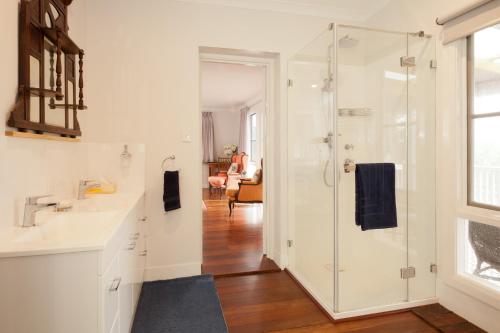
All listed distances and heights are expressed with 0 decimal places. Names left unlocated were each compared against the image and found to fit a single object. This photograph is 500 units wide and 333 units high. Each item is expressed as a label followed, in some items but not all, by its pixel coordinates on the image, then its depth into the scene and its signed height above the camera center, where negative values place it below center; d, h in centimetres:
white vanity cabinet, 106 -44
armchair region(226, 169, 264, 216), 510 -40
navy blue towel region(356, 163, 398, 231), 219 -20
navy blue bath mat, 204 -106
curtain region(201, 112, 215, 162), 902 +90
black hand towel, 271 -20
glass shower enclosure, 227 +9
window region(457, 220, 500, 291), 195 -57
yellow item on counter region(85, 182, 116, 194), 256 -18
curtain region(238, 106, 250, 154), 850 +110
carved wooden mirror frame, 152 +57
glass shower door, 231 +20
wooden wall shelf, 141 +17
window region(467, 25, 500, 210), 194 +34
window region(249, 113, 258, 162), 780 +80
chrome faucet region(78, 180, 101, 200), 215 -13
